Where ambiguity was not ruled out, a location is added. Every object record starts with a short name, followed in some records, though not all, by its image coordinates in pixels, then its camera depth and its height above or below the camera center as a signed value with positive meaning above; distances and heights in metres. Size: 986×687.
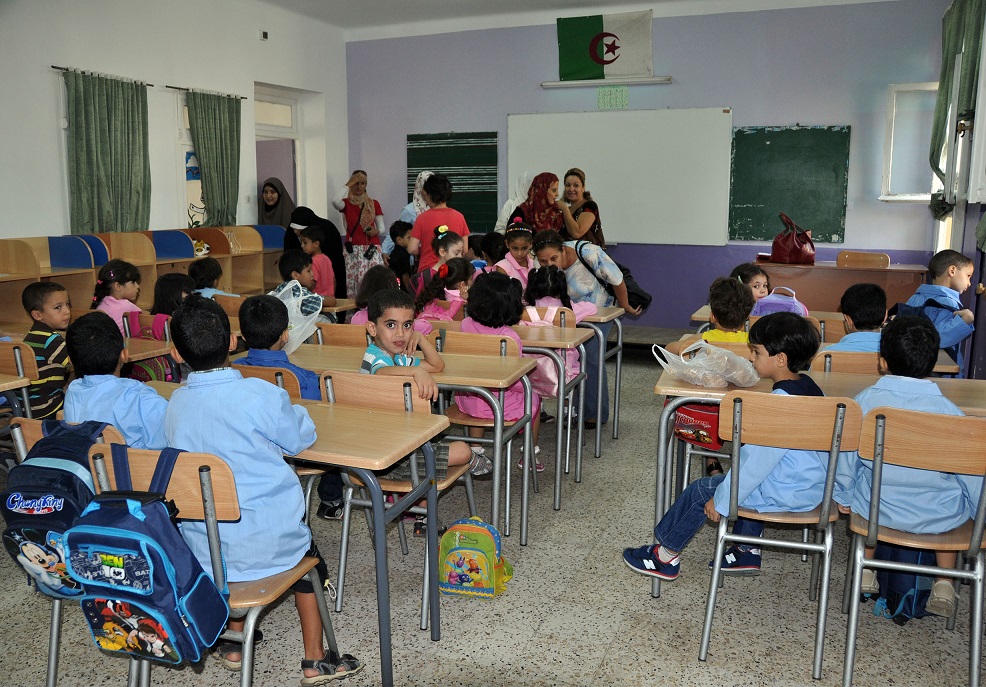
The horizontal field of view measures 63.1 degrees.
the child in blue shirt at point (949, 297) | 3.66 -0.32
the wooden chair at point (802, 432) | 2.10 -0.53
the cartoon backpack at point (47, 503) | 1.74 -0.60
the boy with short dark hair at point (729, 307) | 3.32 -0.32
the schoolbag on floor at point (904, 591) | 2.56 -1.14
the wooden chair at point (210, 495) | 1.74 -0.59
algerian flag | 7.47 +1.70
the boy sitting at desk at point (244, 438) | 1.93 -0.52
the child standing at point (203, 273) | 5.11 -0.31
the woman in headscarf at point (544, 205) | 5.88 +0.16
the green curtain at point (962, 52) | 5.27 +1.22
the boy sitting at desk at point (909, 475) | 2.18 -0.67
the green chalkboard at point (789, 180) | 7.05 +0.43
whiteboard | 7.45 +0.63
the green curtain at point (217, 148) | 6.72 +0.64
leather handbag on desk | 6.41 -0.14
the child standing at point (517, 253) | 4.63 -0.15
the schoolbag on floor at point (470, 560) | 2.72 -1.12
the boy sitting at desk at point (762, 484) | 2.29 -0.73
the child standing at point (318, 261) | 5.87 -0.26
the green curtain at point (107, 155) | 5.74 +0.50
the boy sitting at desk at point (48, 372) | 3.29 -0.61
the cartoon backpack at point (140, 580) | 1.62 -0.72
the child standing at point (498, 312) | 3.52 -0.38
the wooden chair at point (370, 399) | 2.46 -0.54
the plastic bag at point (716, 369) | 2.60 -0.45
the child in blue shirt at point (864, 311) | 3.20 -0.34
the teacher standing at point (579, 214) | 5.88 +0.10
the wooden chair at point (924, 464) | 1.97 -0.58
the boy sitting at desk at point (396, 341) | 2.96 -0.43
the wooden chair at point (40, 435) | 1.95 -0.56
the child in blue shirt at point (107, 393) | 2.26 -0.48
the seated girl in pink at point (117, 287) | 4.29 -0.34
